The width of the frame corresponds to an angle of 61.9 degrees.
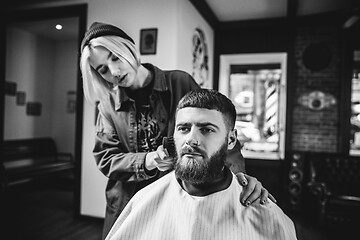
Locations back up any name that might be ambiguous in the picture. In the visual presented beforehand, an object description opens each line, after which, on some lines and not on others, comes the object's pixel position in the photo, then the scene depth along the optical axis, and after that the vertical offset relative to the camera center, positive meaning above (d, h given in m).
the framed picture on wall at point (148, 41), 1.94 +0.51
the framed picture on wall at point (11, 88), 4.48 +0.35
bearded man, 0.86 -0.26
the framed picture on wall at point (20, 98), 4.71 +0.21
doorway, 2.91 +0.53
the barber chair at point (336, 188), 3.00 -0.71
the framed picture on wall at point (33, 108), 4.96 +0.06
